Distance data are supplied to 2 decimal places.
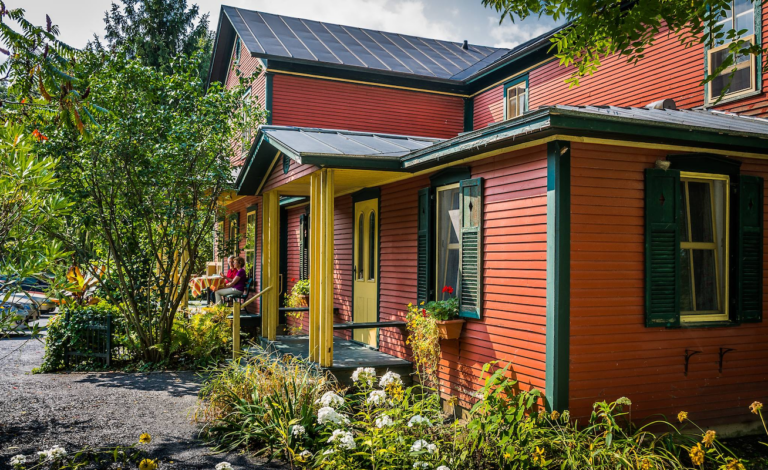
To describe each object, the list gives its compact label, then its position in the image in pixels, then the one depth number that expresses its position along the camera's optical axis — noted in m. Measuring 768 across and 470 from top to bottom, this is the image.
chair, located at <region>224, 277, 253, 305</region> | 13.58
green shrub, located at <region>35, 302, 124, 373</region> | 10.23
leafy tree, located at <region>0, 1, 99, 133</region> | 4.24
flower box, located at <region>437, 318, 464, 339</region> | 7.16
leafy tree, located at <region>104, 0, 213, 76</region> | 27.39
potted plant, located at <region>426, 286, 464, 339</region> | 7.18
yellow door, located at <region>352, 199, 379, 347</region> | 9.80
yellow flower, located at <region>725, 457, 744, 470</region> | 3.79
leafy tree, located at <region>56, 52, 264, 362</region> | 9.83
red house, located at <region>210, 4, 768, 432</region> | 5.89
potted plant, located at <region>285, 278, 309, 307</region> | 12.27
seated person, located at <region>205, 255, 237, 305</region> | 14.02
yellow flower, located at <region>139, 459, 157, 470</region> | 3.53
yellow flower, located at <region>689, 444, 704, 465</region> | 3.95
